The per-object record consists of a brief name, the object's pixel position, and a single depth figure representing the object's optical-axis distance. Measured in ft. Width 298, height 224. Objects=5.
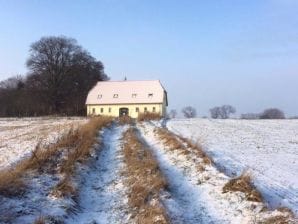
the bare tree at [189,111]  384.94
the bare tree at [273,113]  367.70
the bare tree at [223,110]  394.70
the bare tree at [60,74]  209.94
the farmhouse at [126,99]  203.30
